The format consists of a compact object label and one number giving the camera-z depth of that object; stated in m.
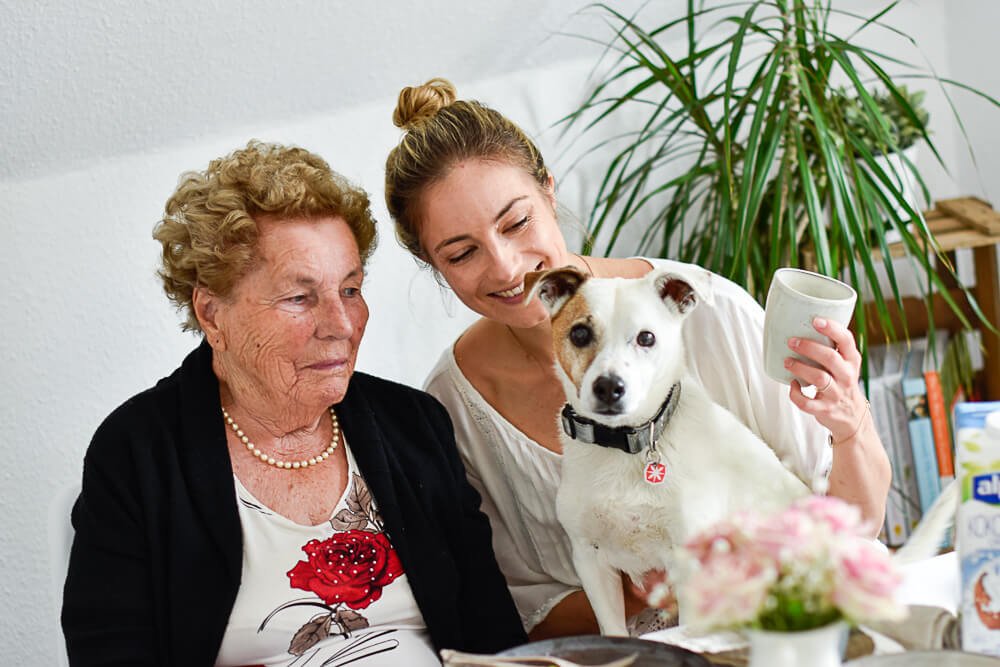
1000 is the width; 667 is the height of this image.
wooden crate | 2.29
